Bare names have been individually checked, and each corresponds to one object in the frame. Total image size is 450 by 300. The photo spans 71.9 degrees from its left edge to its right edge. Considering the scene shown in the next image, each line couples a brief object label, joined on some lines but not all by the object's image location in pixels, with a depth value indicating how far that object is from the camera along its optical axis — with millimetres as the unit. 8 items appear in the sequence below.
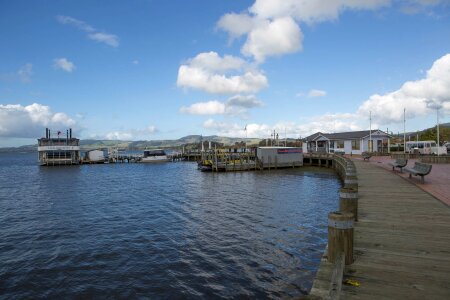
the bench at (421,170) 17169
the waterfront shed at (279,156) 49844
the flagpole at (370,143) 52678
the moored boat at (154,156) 79562
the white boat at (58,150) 73312
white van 41219
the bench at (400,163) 22594
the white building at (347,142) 54000
